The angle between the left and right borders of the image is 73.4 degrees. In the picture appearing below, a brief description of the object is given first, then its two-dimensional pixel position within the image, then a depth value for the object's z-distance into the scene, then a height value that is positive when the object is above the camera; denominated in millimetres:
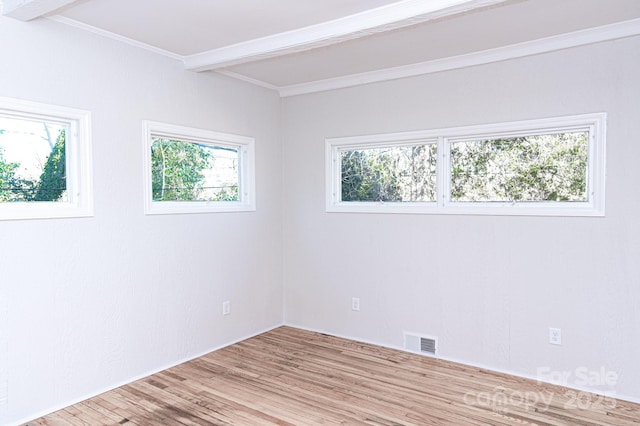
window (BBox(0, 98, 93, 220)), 2621 +258
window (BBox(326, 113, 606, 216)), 3145 +257
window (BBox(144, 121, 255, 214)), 3436 +268
